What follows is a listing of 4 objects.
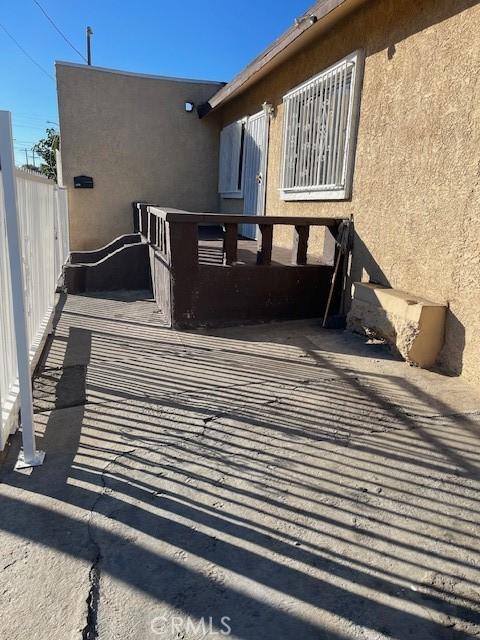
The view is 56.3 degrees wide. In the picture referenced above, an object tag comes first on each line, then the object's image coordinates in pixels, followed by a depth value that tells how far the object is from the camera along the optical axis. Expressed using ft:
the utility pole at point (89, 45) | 82.15
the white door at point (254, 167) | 27.17
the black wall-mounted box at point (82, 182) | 34.01
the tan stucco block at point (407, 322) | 13.08
